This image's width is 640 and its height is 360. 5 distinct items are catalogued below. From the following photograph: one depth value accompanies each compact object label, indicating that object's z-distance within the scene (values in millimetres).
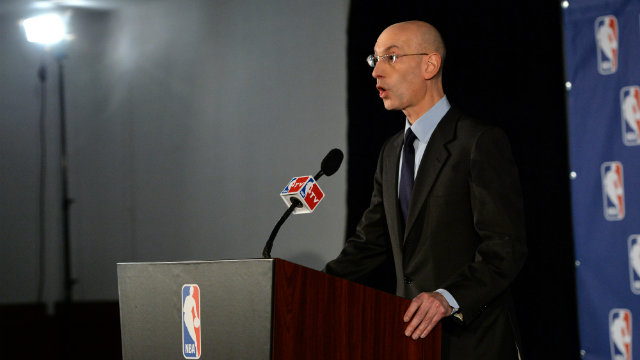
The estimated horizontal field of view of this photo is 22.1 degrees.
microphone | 3833
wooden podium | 3599
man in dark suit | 3921
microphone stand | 3742
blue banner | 4715
